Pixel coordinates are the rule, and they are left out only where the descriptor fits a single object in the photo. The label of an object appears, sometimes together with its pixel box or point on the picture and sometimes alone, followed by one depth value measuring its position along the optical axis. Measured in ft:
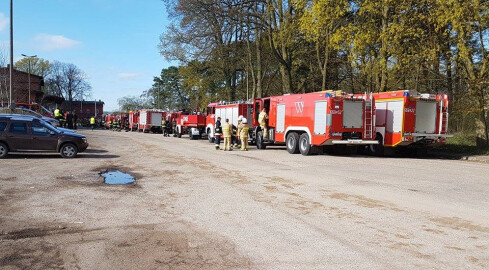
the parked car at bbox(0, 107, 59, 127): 79.98
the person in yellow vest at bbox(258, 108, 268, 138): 69.82
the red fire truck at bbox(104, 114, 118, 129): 172.31
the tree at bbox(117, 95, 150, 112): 352.28
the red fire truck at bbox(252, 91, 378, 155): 55.11
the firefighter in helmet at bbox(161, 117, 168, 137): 120.57
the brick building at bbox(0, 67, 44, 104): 118.32
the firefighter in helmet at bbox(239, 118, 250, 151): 66.85
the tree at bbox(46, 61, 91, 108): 309.42
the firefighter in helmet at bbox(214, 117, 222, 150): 71.51
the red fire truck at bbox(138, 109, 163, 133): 139.74
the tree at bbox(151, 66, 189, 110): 297.88
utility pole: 76.48
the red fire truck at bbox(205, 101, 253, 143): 78.95
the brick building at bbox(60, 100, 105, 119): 356.34
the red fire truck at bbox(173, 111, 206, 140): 102.12
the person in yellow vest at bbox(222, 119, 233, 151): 66.27
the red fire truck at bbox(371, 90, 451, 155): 56.03
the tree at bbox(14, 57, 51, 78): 279.69
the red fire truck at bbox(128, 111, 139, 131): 154.66
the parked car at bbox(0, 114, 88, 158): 45.62
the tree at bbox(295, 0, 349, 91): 68.44
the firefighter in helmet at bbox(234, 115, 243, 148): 69.77
